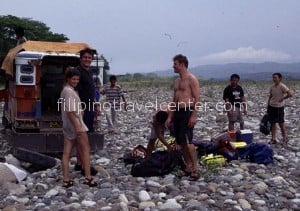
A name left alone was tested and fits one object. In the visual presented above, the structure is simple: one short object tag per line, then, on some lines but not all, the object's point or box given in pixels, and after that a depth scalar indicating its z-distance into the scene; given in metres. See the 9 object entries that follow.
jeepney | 9.99
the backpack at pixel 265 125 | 12.35
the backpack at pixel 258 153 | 9.55
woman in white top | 7.73
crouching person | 9.05
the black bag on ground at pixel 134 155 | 9.53
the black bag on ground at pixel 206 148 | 9.66
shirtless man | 8.21
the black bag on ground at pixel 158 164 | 8.49
